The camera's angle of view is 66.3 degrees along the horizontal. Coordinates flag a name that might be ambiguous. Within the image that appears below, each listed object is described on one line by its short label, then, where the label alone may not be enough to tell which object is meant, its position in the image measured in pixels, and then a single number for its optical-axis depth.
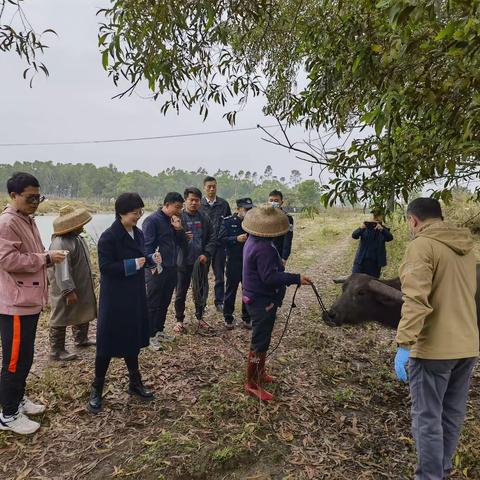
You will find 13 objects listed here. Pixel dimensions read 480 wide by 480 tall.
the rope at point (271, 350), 4.86
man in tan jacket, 2.38
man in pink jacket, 2.94
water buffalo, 3.93
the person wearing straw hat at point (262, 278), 3.46
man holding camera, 6.17
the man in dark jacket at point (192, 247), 5.30
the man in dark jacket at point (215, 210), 5.97
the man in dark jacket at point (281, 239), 5.77
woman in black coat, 3.30
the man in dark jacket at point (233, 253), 5.66
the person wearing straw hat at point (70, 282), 4.29
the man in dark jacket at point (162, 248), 4.65
